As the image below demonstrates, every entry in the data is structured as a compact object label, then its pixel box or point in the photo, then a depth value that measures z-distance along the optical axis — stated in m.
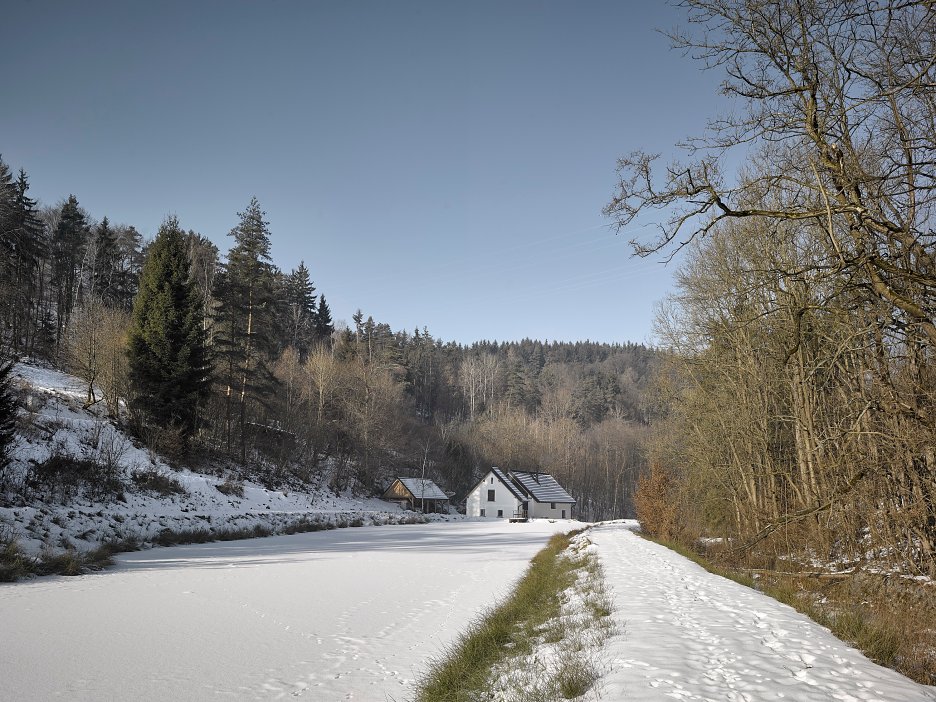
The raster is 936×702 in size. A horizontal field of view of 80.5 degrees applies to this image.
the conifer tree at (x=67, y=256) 45.69
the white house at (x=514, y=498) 60.53
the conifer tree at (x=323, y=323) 76.26
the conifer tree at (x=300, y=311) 67.31
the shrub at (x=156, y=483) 21.81
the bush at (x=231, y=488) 26.25
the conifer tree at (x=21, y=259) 27.47
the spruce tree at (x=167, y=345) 27.48
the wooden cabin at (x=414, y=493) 53.84
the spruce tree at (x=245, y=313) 34.53
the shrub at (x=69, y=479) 16.94
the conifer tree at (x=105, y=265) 47.16
